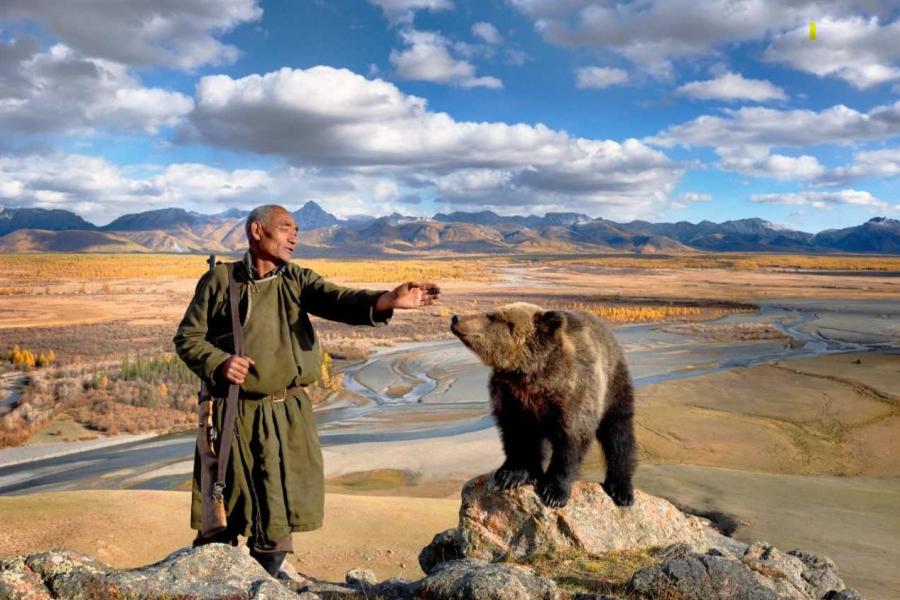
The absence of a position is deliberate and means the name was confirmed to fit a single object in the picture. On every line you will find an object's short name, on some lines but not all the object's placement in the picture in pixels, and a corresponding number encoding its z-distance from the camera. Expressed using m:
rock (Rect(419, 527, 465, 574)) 6.56
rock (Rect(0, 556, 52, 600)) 3.46
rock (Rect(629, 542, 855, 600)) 4.54
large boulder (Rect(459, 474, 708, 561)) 6.00
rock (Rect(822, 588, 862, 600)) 5.47
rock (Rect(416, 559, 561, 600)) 4.17
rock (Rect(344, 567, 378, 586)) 6.84
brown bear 5.28
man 4.45
